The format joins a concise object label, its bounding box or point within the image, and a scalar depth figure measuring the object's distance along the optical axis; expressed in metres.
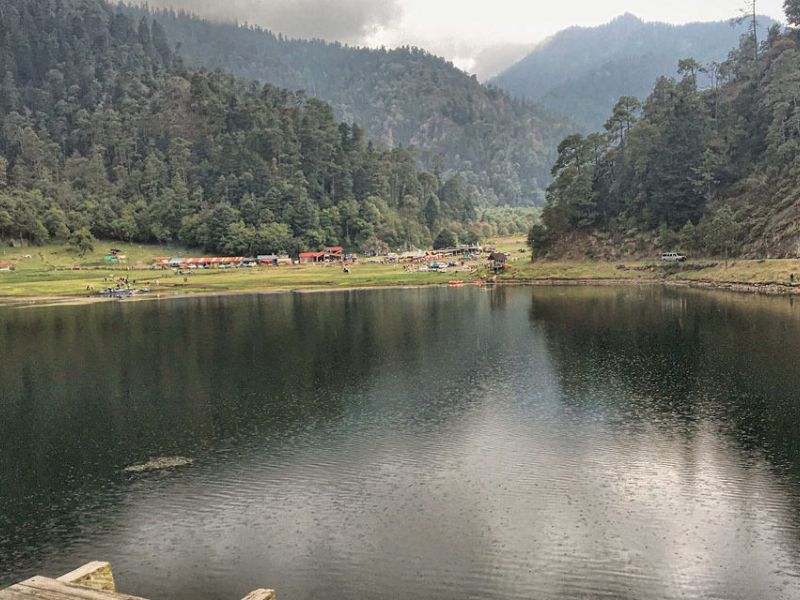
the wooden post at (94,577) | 16.17
